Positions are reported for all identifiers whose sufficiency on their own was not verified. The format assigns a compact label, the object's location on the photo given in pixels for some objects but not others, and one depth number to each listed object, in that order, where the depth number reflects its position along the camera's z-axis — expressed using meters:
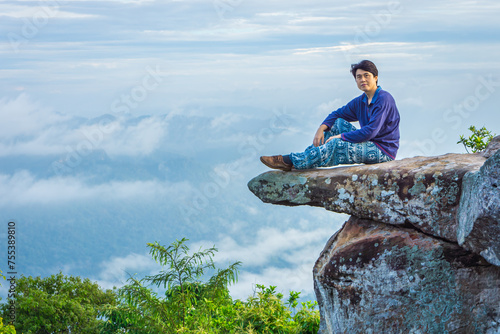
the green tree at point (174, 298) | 10.43
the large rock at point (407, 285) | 7.32
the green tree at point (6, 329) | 11.44
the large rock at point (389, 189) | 7.37
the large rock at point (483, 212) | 6.29
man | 8.52
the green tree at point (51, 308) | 16.39
